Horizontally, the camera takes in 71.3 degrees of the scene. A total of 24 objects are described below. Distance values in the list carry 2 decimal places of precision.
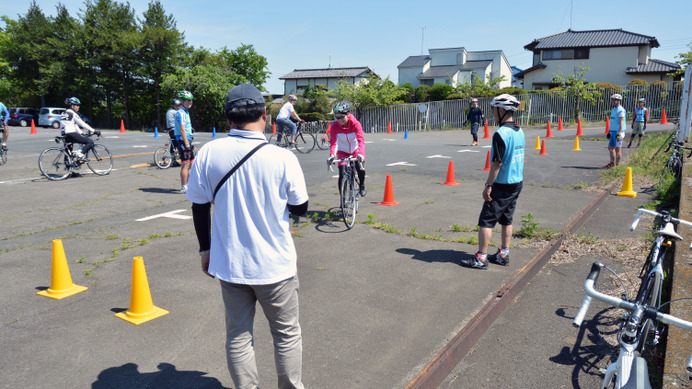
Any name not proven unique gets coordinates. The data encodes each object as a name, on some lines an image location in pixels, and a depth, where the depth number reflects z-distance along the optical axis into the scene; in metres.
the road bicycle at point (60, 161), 12.00
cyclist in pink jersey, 7.72
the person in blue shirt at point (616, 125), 12.13
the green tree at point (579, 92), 31.02
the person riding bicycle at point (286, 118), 16.34
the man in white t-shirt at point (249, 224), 2.73
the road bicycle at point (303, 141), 17.50
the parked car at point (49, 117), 37.53
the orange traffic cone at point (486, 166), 13.28
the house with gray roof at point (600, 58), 46.19
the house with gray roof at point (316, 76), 69.81
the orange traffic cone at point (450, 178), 11.45
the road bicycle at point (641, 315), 1.94
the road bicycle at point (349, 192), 7.58
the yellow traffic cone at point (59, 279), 4.88
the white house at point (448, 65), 64.69
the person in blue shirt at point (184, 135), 10.09
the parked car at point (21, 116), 40.50
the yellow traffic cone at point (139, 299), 4.36
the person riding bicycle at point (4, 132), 14.70
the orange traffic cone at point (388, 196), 9.33
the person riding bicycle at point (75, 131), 11.89
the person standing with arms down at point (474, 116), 20.02
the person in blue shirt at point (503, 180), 5.34
